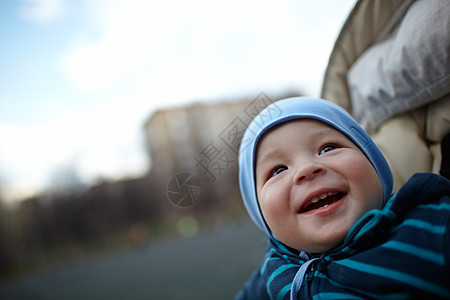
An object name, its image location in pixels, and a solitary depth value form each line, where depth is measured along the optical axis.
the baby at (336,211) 0.52
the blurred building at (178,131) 13.10
